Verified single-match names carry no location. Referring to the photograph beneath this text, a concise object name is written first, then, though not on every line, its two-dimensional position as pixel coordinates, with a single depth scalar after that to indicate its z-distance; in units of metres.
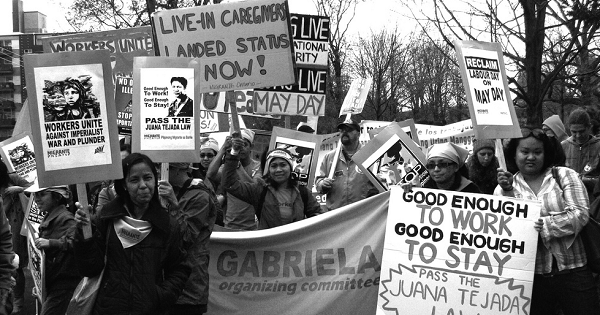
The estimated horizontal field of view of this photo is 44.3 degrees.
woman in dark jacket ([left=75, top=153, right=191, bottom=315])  4.13
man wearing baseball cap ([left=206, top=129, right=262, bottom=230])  6.86
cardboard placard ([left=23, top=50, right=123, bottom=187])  4.46
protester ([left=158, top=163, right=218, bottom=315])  4.75
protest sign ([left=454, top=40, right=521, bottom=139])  5.29
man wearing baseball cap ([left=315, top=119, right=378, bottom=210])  7.10
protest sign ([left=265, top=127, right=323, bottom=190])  7.34
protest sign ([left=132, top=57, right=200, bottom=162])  5.11
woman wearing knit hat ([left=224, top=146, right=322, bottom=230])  6.20
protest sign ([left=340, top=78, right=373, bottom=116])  12.76
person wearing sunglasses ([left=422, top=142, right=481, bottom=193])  5.35
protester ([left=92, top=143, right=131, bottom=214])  5.38
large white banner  5.86
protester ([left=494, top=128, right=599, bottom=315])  4.64
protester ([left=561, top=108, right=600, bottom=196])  7.40
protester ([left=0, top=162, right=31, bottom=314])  7.63
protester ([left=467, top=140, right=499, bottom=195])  6.71
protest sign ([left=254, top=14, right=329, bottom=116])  9.09
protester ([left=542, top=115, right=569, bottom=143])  8.29
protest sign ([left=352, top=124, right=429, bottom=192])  6.16
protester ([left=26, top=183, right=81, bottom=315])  5.41
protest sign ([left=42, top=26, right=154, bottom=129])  9.84
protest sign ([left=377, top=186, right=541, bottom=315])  4.95
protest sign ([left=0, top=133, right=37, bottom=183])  7.56
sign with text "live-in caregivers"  6.66
